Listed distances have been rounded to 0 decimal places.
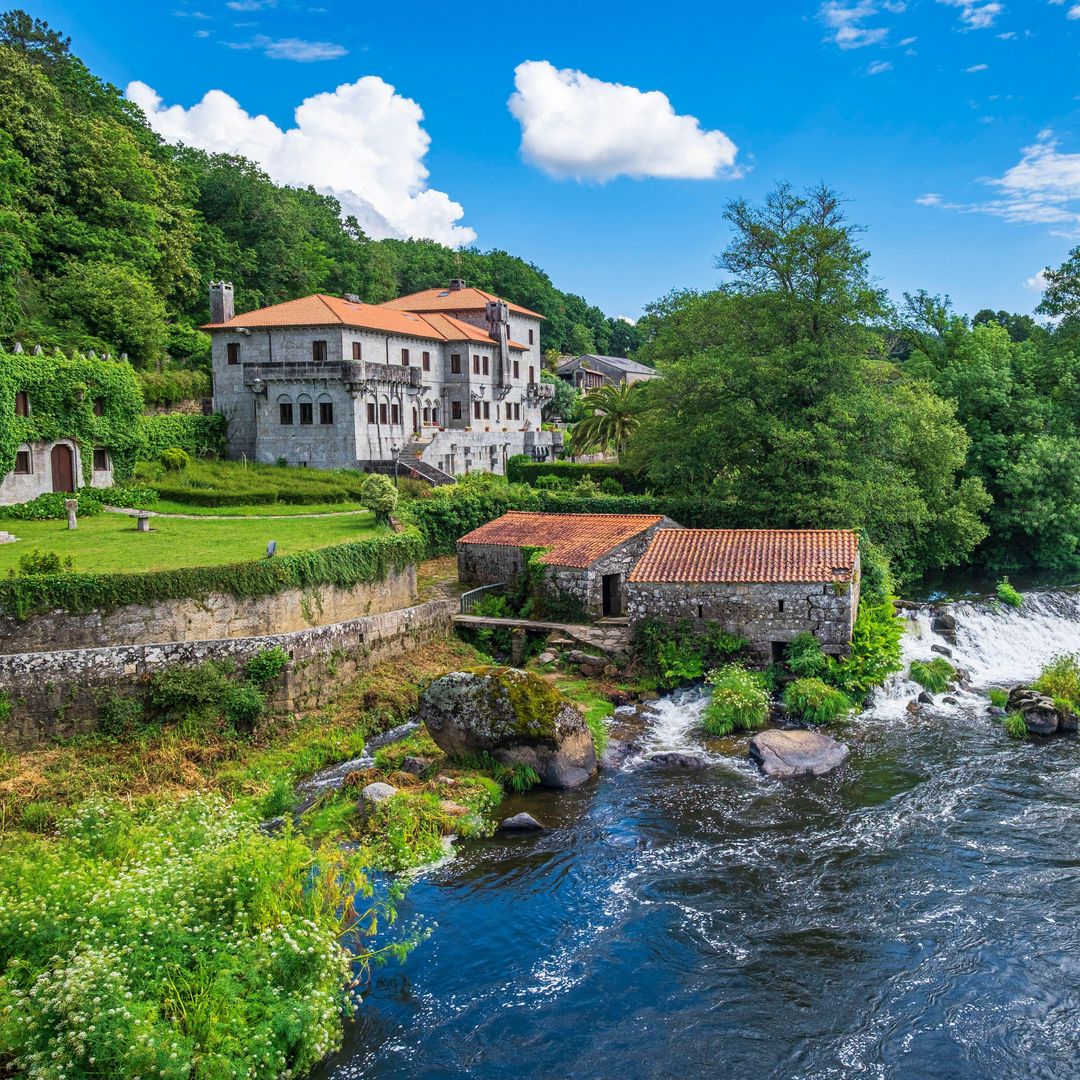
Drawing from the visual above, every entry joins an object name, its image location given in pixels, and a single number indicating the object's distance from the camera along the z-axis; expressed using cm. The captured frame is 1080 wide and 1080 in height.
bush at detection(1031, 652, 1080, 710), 2456
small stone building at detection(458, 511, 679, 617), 3023
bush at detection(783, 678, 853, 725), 2448
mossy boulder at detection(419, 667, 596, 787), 2042
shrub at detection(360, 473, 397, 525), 3488
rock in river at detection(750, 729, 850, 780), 2103
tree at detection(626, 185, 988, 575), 3447
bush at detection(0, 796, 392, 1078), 1005
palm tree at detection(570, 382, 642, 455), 5638
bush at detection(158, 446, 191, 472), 4369
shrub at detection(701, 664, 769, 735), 2392
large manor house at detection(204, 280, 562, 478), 4809
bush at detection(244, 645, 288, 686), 2279
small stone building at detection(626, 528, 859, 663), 2634
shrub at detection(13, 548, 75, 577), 2247
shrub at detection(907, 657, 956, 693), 2675
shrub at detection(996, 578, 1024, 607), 3334
